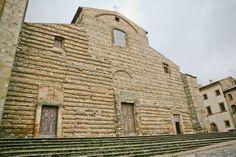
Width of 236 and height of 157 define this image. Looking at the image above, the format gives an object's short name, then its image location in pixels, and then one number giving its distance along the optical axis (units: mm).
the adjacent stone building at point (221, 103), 25922
